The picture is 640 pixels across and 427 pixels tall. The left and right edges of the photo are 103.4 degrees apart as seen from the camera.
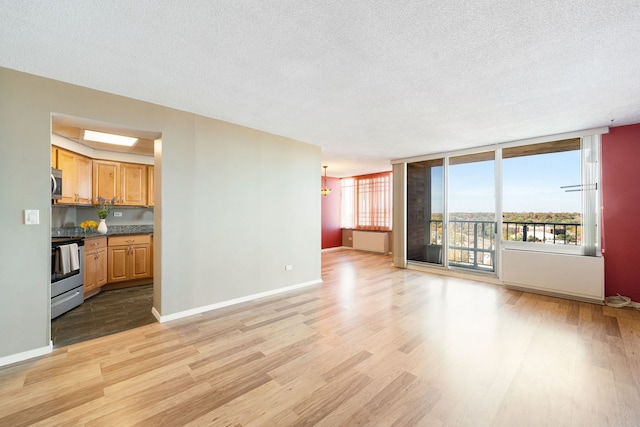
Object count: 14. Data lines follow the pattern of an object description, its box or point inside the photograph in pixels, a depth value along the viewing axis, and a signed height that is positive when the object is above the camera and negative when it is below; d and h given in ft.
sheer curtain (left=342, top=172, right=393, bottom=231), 26.58 +1.38
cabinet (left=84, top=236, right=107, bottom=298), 12.66 -2.59
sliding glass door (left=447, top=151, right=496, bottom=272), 16.53 +0.11
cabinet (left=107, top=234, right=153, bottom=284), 14.42 -2.56
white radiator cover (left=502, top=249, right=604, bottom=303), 12.53 -3.23
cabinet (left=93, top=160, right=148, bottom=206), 15.31 +2.10
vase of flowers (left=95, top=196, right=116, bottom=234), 14.61 +0.23
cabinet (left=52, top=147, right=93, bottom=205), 12.96 +2.15
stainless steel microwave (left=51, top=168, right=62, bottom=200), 11.28 +1.44
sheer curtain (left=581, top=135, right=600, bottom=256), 12.94 +1.05
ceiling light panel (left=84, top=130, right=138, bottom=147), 12.12 +3.92
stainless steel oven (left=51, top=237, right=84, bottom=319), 9.96 -2.59
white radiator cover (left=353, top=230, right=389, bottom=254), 26.30 -2.91
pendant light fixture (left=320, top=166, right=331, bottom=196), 24.39 +3.24
